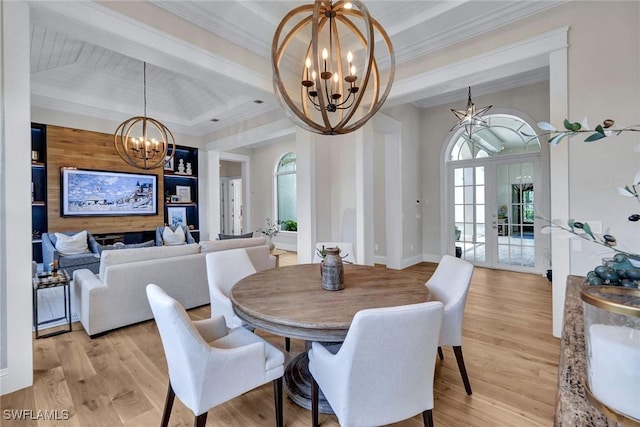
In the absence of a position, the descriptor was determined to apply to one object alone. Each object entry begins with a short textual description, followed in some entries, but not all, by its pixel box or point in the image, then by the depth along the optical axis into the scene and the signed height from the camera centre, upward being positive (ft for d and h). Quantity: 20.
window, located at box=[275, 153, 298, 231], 27.78 +1.82
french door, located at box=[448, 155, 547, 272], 16.96 -0.11
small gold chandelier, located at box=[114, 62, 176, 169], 15.46 +3.44
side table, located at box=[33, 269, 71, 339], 9.09 -2.22
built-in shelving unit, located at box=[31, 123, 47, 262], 16.62 +1.42
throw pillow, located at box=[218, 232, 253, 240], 14.31 -1.26
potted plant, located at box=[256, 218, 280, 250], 27.35 -1.39
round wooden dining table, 4.71 -1.69
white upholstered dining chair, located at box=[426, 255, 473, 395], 6.35 -2.08
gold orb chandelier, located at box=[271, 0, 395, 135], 5.79 +3.17
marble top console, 1.74 -1.23
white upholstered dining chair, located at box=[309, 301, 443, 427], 3.90 -2.21
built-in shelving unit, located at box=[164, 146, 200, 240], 22.36 +2.03
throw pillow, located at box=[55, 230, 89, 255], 15.84 -1.69
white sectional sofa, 9.28 -2.40
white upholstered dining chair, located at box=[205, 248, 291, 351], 7.09 -1.73
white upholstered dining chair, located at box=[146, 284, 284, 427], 4.38 -2.48
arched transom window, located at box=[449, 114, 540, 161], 17.08 +4.21
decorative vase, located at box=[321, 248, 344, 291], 6.13 -1.30
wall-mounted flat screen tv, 17.46 +1.26
